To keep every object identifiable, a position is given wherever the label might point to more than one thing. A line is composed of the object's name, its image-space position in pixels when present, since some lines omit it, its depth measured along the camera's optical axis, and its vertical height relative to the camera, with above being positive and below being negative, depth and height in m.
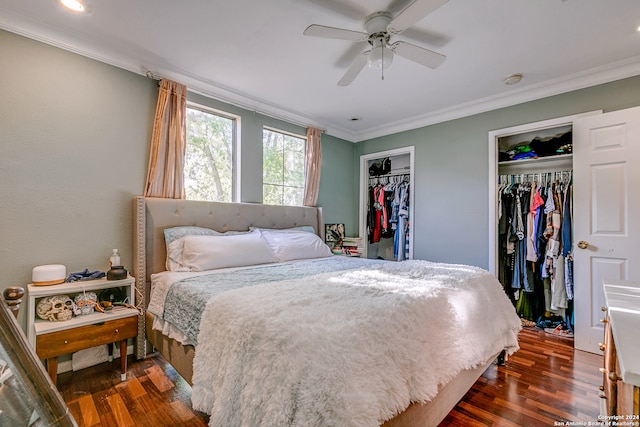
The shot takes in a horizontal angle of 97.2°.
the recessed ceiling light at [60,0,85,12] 1.80 +1.36
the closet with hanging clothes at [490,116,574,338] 2.92 -0.11
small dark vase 2.11 -0.45
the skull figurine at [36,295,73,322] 1.87 -0.65
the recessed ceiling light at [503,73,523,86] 2.71 +1.34
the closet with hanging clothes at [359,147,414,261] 4.17 +0.16
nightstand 1.76 -0.77
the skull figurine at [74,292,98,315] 1.97 -0.64
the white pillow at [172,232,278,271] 2.29 -0.33
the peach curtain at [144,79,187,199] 2.55 +0.64
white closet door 2.36 +0.05
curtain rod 2.55 +1.24
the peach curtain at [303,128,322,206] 3.93 +0.64
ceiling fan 1.71 +1.14
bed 0.91 -0.52
